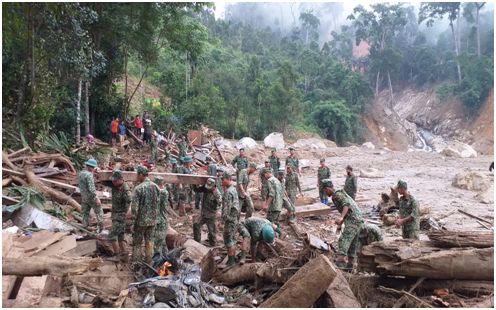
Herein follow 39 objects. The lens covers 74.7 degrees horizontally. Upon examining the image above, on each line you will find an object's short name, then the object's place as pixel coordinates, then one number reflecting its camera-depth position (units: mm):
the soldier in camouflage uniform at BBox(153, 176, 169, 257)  5926
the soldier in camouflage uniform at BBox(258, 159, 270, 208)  10000
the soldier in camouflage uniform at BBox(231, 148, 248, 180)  11789
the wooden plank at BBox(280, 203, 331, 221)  9344
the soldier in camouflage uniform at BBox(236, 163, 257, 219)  8070
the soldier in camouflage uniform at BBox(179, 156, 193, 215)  10012
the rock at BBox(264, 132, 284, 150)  27002
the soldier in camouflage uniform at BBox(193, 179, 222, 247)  6719
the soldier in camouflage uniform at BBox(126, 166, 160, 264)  5554
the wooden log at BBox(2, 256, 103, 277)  3518
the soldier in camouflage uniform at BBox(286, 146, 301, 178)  11426
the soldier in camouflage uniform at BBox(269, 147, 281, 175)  12415
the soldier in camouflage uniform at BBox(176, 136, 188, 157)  14468
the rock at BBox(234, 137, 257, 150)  24972
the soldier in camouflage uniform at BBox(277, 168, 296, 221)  8484
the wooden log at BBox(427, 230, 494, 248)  4430
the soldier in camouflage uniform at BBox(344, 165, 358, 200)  9555
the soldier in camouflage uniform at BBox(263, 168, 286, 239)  7395
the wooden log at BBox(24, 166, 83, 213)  8211
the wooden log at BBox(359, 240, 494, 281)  4086
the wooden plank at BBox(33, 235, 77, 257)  4953
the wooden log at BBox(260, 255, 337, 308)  3965
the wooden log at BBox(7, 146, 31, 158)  9305
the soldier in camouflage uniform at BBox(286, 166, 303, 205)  10398
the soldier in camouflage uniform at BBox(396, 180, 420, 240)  5977
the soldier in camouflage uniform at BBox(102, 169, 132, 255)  6023
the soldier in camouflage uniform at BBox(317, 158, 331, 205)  10906
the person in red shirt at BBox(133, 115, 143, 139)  18656
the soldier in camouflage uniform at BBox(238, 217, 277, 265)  5594
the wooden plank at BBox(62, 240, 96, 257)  5449
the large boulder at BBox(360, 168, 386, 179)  16650
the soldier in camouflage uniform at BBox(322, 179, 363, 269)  5535
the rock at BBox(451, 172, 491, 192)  12070
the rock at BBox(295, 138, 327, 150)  29188
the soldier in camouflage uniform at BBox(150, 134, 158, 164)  15672
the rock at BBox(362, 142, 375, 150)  36997
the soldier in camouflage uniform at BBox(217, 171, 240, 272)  5898
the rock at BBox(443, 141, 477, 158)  25703
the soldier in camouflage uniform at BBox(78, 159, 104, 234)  6992
